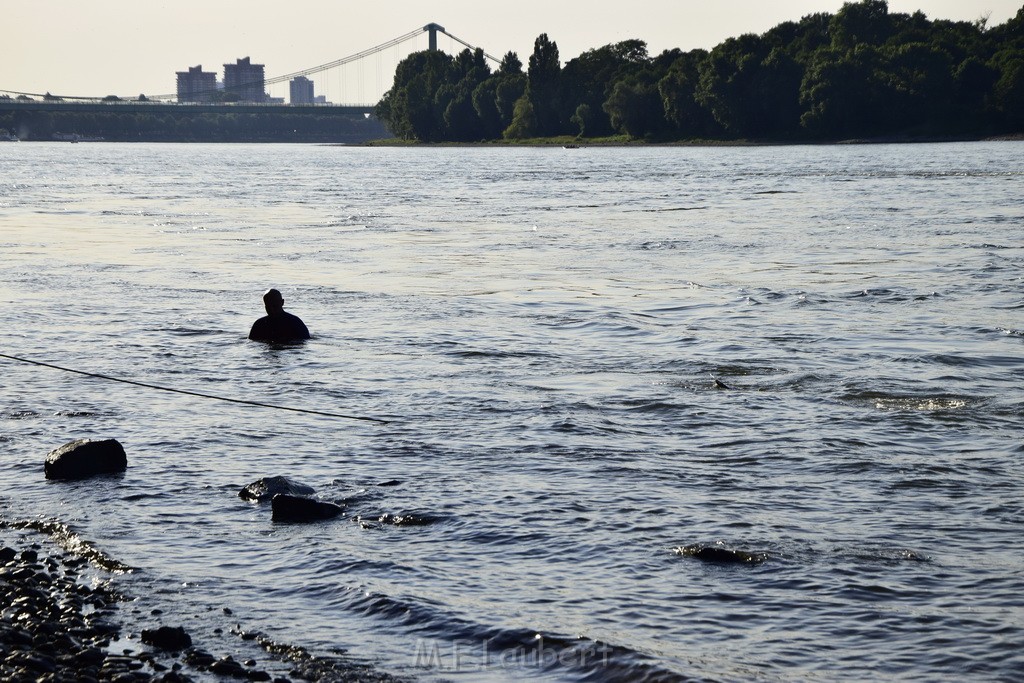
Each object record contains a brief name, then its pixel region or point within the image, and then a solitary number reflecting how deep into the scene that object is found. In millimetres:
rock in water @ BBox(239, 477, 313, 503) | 14600
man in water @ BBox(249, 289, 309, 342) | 26268
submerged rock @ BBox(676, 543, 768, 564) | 12499
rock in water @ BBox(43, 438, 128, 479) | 15640
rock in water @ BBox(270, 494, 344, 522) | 13884
